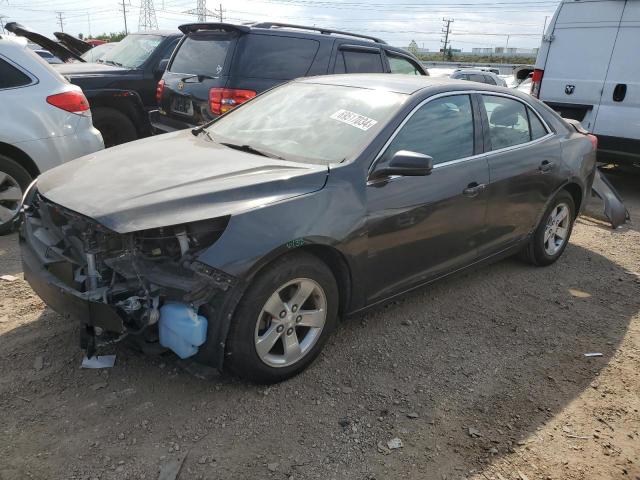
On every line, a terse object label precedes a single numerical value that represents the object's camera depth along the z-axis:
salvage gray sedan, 2.61
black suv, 5.93
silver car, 4.81
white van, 7.12
